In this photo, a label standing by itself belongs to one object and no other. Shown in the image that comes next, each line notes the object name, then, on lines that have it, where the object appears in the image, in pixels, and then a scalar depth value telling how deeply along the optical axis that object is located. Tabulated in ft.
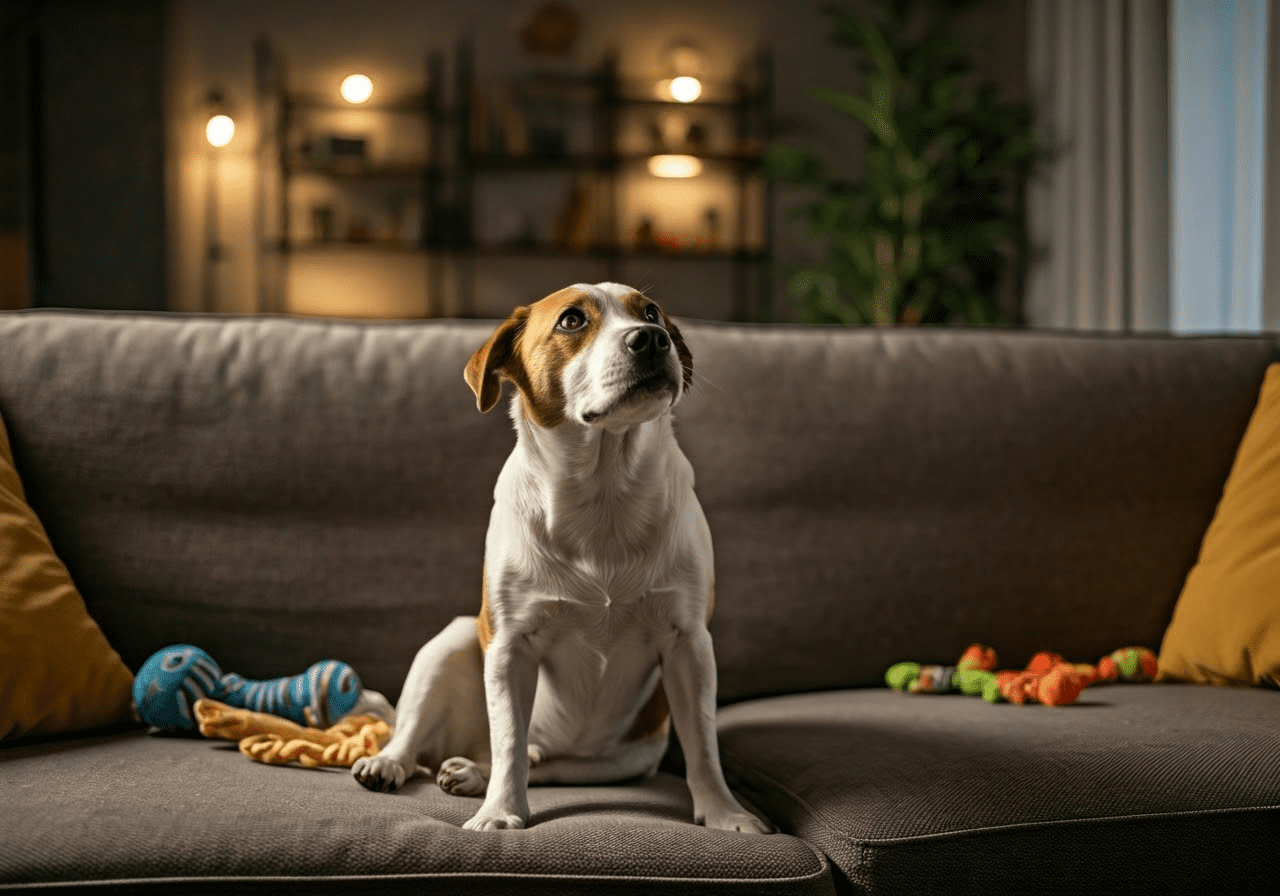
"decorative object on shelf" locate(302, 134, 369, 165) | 17.52
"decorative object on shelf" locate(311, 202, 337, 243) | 17.79
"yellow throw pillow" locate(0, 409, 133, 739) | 4.59
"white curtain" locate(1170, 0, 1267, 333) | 10.18
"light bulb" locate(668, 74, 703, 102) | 18.05
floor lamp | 18.21
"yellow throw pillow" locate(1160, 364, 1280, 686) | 5.24
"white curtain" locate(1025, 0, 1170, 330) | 11.89
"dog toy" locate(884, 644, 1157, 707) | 5.21
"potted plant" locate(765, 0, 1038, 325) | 13.58
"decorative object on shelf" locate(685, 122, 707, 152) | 17.98
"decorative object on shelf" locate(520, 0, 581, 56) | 18.17
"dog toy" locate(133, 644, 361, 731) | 4.91
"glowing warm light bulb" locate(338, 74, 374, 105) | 17.97
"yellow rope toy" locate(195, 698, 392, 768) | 4.62
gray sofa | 4.02
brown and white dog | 4.14
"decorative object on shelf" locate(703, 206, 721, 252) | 18.19
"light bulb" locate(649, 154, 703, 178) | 18.31
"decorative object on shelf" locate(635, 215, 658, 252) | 18.11
